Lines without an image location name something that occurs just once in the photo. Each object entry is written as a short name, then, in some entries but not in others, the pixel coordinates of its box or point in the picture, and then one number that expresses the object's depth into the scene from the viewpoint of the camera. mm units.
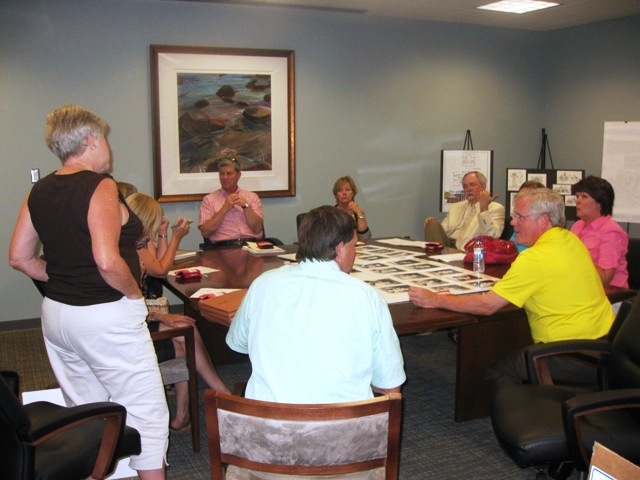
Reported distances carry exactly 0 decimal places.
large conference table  3138
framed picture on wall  5266
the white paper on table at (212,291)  2960
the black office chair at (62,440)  1775
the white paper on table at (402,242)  4379
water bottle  3480
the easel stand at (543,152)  6984
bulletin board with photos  6227
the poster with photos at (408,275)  2984
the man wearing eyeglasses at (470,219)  4902
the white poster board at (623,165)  5727
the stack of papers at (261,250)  4090
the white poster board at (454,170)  6367
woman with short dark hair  3531
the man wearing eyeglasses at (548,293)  2646
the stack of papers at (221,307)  2572
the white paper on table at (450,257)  3799
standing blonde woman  1990
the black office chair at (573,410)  2020
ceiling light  5406
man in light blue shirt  1692
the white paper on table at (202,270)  3491
